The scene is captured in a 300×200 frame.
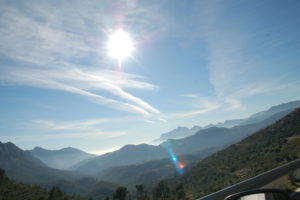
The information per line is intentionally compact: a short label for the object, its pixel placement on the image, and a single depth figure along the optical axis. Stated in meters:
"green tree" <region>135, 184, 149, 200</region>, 82.34
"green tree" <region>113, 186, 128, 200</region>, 78.94
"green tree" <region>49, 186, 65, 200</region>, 75.69
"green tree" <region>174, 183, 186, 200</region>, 60.87
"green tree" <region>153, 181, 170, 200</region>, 83.96
